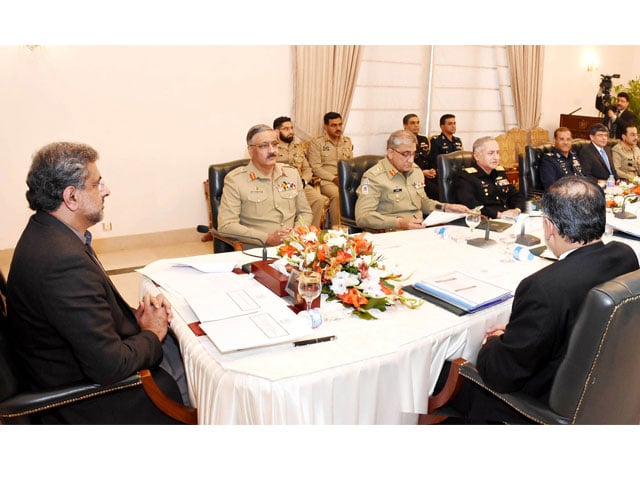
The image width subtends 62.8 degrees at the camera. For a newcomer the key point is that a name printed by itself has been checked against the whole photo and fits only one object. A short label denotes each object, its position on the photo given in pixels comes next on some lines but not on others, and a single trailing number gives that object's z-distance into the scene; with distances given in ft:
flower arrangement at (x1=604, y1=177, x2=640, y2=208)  12.03
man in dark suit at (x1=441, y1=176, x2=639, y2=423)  5.22
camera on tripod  28.45
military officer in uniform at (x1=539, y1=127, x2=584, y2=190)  17.51
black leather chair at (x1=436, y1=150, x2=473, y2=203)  13.57
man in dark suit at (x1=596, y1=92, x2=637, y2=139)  26.98
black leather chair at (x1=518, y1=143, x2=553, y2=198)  17.60
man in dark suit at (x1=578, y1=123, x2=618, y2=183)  19.86
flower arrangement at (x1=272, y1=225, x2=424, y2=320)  6.31
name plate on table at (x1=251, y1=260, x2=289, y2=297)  6.63
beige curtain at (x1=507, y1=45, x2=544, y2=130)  26.20
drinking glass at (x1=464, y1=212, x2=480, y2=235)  9.18
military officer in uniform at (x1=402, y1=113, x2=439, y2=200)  21.06
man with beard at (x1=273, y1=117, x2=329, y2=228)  18.61
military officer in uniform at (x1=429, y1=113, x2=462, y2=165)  21.75
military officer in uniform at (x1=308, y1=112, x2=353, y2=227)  19.84
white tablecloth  4.77
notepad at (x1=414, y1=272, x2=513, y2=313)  6.52
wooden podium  26.20
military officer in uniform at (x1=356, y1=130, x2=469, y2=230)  11.98
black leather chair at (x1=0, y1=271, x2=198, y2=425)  5.40
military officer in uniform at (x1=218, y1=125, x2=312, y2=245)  11.01
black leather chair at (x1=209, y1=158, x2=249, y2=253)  11.45
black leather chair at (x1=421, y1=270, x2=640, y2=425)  4.72
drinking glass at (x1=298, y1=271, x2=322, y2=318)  5.81
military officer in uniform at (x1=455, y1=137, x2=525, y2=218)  13.10
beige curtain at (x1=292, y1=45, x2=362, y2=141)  19.89
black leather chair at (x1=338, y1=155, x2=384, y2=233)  12.66
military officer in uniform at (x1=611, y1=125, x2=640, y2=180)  21.58
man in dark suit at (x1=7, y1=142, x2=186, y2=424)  5.44
